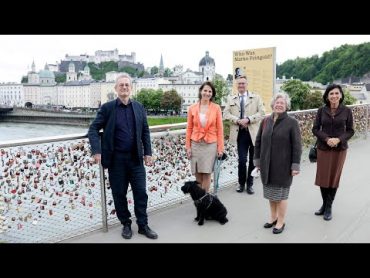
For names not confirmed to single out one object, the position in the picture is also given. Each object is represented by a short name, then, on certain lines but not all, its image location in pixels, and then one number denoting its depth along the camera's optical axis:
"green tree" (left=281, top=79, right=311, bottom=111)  51.38
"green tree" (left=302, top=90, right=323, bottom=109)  49.03
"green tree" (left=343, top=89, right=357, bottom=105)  37.07
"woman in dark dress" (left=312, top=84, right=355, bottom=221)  3.86
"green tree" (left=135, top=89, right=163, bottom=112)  79.62
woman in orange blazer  3.98
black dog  3.82
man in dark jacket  3.33
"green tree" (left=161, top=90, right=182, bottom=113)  79.44
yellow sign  7.28
